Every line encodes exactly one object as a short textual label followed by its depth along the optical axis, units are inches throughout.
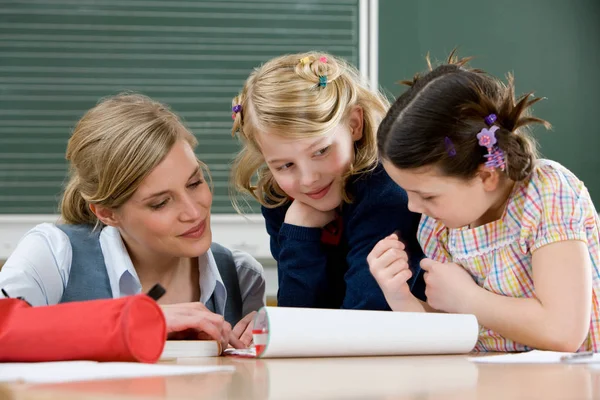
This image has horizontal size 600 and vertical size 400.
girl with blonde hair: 68.3
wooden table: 46.1
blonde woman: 69.6
